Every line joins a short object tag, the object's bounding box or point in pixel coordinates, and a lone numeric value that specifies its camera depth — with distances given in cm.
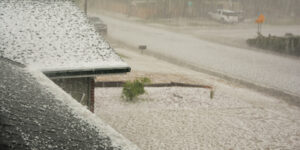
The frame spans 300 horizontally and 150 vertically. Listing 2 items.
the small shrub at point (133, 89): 1172
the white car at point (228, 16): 4047
